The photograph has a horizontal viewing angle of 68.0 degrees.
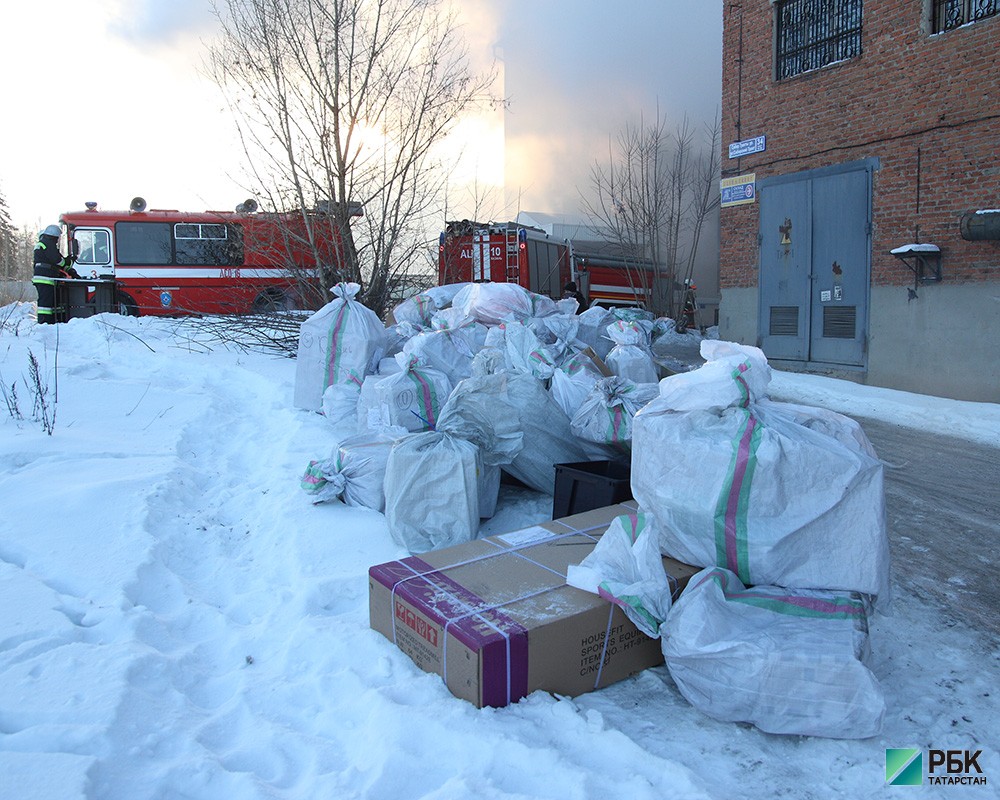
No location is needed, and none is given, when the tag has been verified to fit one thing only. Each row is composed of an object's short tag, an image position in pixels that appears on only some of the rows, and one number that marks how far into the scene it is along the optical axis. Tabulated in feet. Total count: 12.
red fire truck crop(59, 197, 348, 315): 43.42
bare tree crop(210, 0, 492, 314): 27.89
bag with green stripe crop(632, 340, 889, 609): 7.38
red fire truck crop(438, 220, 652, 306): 43.75
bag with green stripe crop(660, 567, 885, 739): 6.36
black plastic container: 10.77
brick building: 24.68
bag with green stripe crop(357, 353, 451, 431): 14.02
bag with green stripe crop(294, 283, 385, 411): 18.53
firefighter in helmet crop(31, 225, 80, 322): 37.93
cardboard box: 6.90
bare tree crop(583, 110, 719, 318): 51.34
